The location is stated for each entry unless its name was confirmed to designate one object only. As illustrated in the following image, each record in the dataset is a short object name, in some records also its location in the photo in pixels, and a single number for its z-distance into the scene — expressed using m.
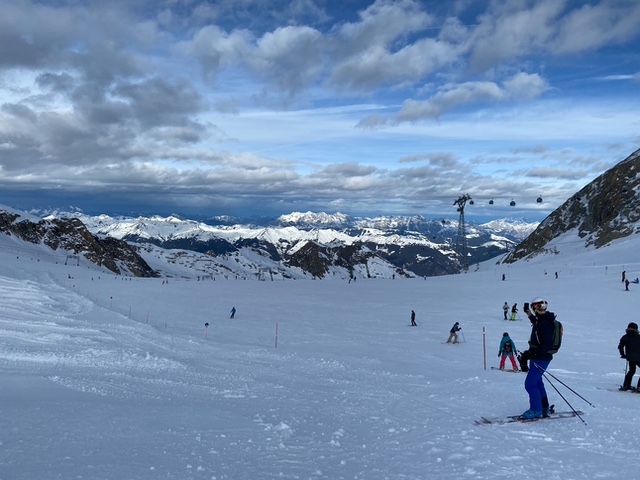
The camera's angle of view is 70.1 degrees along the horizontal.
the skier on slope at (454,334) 23.38
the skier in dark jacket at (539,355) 8.83
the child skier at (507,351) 15.73
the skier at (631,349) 11.61
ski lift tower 97.23
